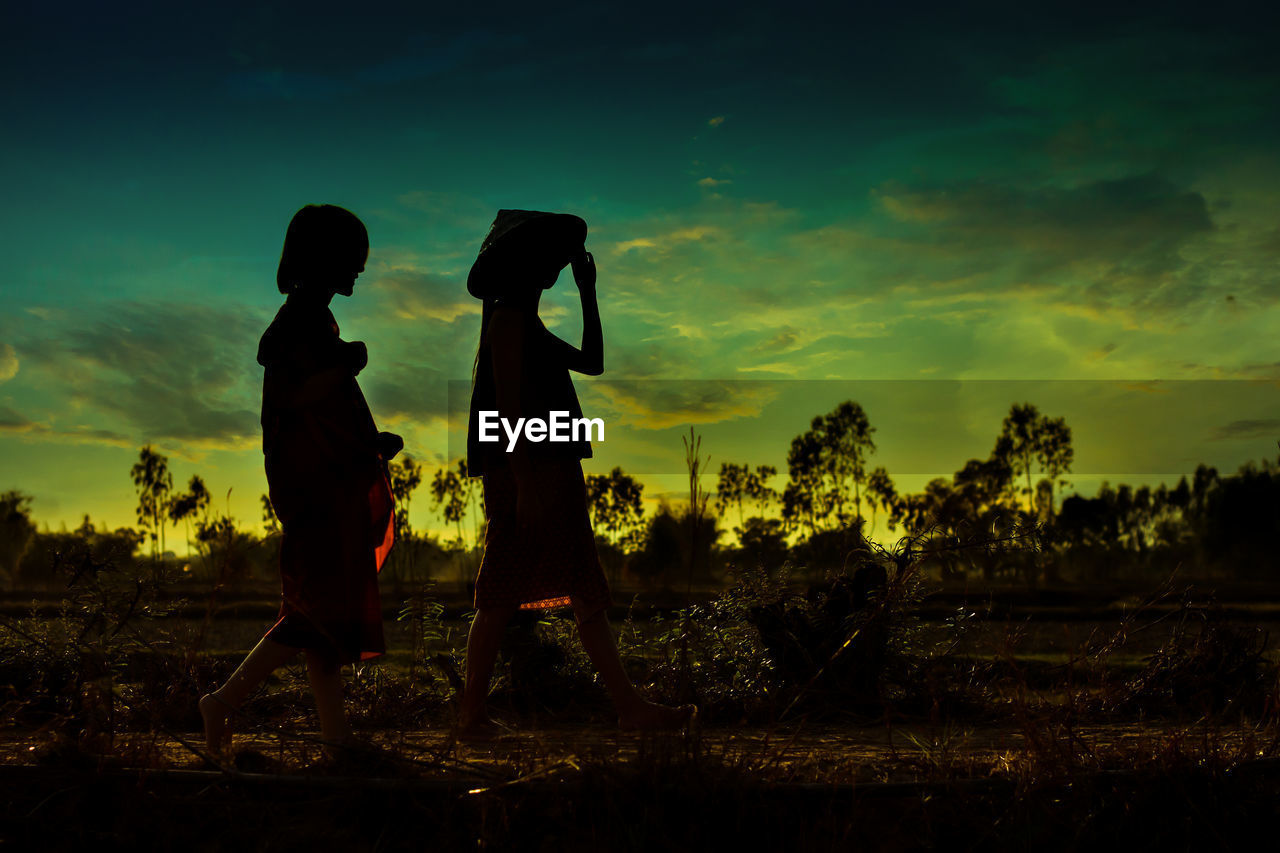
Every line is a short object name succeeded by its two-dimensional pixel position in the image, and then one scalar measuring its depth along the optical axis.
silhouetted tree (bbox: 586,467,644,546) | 34.16
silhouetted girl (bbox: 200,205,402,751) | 3.81
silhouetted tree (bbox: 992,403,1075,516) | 37.91
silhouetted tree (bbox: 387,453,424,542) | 36.07
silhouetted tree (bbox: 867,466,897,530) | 38.44
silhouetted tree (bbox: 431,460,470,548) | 36.34
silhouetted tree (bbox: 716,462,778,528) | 38.03
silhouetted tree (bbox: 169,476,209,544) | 41.34
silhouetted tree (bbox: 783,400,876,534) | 36.34
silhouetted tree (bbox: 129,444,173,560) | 41.91
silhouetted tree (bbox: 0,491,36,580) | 43.66
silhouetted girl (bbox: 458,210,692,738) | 4.12
